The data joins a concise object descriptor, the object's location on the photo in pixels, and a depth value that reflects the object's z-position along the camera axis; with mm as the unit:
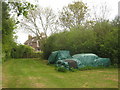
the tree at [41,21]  25844
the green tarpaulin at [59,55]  14678
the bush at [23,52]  28862
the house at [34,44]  52436
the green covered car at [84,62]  10712
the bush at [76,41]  14989
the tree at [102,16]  20247
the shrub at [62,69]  9709
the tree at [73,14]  23218
